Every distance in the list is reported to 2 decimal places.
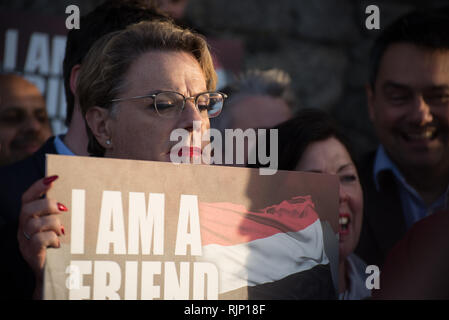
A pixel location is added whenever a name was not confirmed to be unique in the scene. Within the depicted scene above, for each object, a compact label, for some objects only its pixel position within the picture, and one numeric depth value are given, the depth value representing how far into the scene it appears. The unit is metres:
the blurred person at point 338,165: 4.30
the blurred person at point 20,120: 5.34
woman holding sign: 3.31
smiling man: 5.41
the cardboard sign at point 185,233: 2.68
